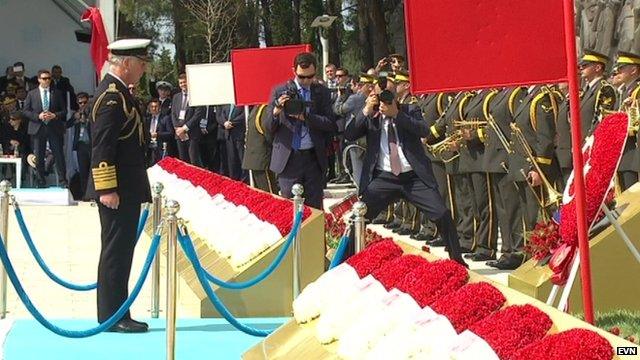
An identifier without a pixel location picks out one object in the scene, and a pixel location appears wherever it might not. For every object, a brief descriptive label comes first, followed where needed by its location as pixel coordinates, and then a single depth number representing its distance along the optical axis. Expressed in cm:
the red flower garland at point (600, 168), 598
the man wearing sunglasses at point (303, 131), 1038
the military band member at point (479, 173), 1222
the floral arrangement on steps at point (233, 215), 923
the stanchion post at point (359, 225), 696
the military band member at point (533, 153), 1100
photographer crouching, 984
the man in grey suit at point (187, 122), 2102
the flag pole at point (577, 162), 563
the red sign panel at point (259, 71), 1379
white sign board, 1755
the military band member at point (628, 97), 1036
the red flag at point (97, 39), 2292
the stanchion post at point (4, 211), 905
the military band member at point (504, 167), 1156
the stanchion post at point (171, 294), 661
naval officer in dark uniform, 807
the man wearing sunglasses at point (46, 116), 2228
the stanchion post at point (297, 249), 873
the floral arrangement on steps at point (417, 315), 448
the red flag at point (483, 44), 625
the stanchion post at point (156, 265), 912
